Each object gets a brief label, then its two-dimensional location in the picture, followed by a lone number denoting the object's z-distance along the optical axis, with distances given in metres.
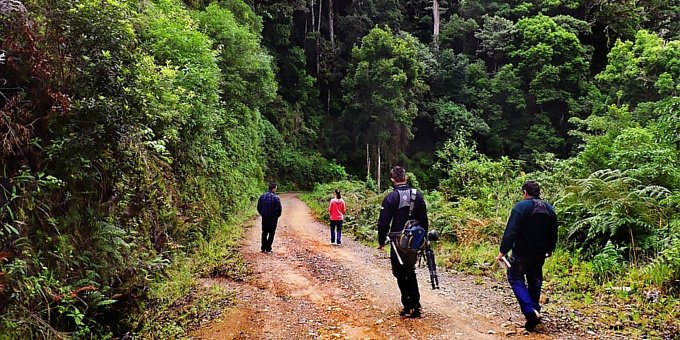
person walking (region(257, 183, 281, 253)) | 10.14
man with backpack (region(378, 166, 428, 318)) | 5.37
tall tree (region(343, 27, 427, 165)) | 33.69
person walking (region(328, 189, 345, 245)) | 12.13
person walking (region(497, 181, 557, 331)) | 4.95
